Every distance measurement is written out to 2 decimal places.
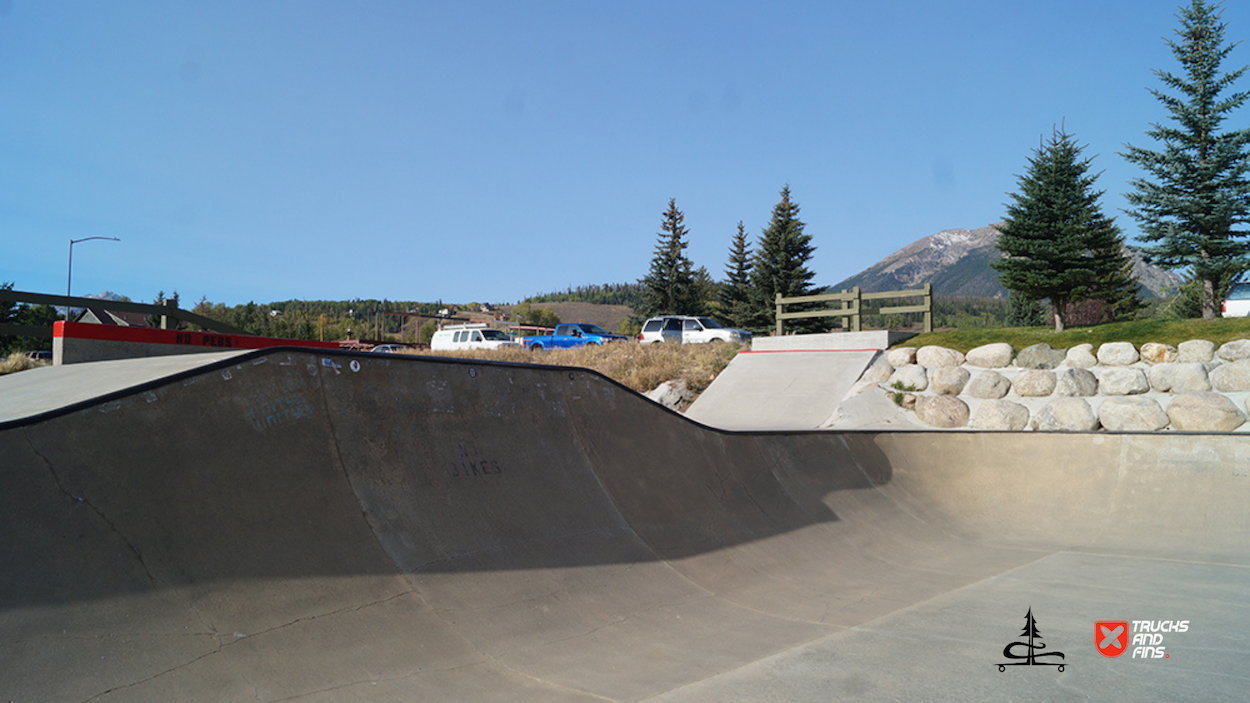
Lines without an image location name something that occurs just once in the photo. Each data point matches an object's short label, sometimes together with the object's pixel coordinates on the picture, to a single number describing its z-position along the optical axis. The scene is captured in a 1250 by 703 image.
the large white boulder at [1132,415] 11.19
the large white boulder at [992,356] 13.53
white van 28.17
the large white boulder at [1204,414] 10.52
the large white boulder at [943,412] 12.79
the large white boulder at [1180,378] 11.30
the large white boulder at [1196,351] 11.66
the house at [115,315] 40.31
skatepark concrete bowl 3.22
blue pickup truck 26.97
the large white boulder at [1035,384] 12.56
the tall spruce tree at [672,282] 55.16
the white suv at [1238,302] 21.52
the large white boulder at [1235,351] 11.36
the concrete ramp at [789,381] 13.67
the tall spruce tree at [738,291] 44.47
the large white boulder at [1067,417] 11.78
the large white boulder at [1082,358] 12.67
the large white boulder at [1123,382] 11.78
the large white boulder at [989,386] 12.98
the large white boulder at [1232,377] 10.95
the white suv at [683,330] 26.97
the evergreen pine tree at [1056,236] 21.42
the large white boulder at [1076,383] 12.23
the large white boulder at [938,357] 14.04
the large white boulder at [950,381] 13.41
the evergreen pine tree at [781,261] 43.71
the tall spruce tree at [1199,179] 22.16
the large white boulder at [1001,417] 12.31
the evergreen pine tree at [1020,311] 46.44
